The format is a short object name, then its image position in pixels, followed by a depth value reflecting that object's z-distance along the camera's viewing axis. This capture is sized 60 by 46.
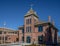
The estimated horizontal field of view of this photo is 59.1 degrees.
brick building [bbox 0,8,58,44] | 18.49
